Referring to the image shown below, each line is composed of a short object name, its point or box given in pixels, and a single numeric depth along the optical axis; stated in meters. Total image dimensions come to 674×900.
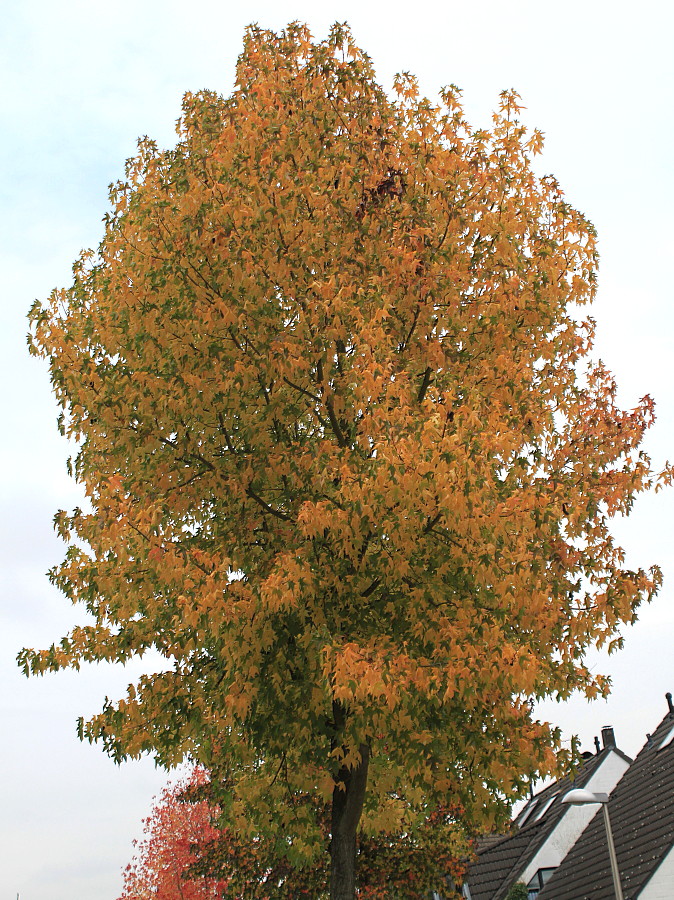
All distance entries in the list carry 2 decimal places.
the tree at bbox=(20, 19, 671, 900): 8.32
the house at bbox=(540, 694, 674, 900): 17.86
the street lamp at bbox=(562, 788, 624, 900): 13.57
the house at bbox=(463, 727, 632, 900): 26.81
